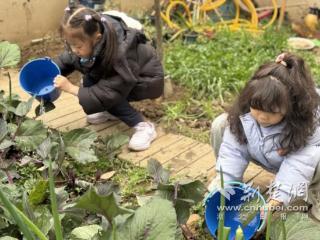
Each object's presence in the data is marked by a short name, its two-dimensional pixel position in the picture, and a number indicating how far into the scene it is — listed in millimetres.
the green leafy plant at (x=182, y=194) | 1266
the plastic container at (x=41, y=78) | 1980
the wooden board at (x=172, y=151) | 1958
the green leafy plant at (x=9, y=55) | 1775
